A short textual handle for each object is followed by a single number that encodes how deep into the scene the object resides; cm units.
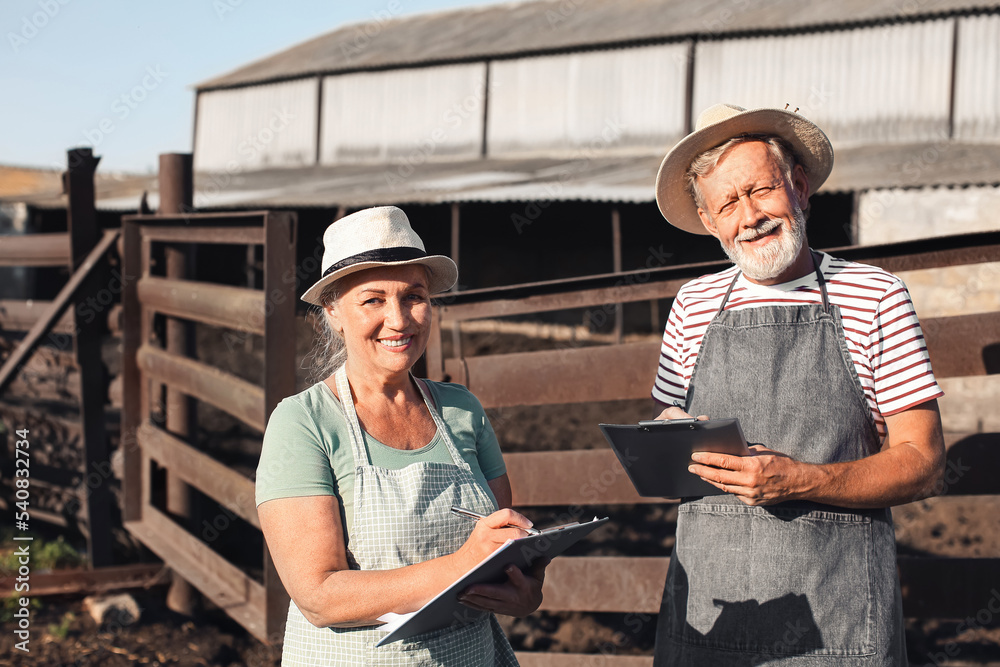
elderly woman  186
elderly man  212
